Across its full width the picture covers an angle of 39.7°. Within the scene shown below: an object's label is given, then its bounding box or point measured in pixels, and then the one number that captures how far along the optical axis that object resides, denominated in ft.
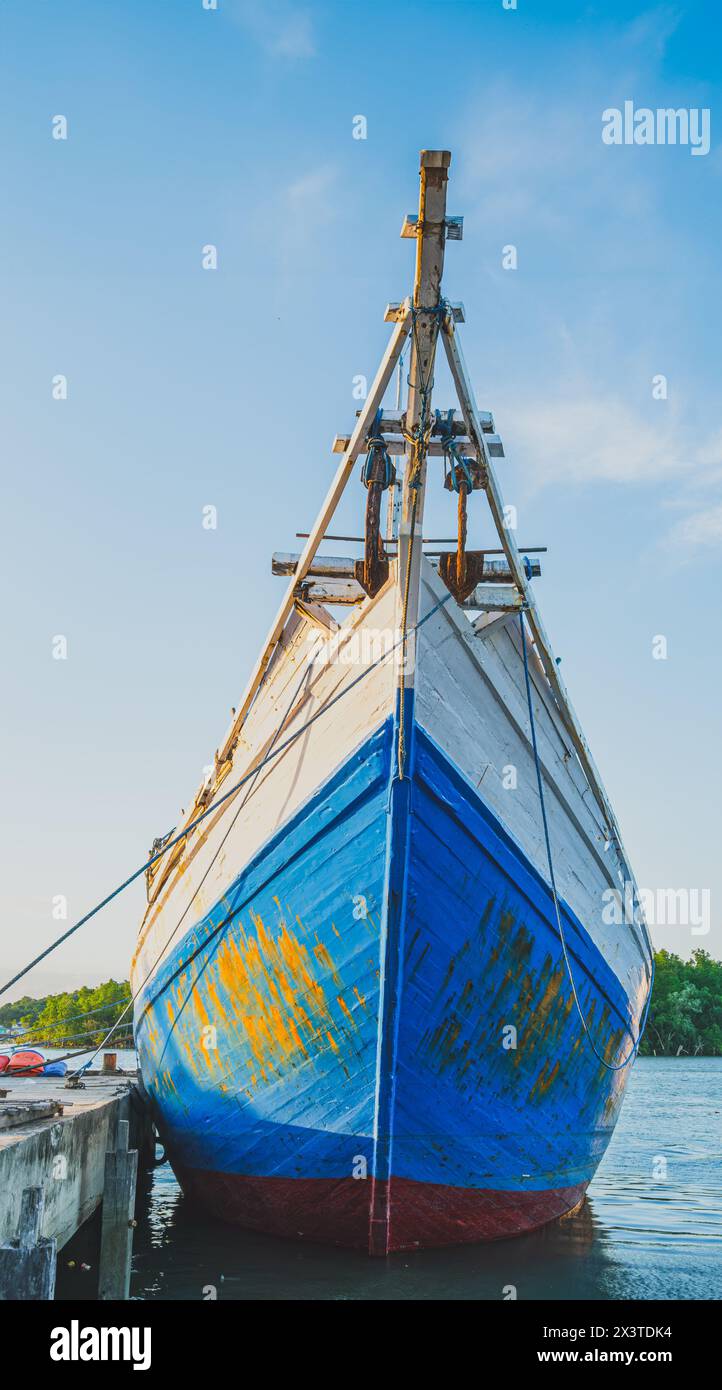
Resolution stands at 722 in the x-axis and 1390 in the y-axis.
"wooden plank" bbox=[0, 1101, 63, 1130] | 21.47
